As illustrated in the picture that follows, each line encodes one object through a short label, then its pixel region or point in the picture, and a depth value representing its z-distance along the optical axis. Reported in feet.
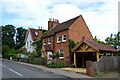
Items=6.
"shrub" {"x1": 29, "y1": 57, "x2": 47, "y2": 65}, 44.45
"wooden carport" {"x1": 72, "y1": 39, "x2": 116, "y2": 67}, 31.59
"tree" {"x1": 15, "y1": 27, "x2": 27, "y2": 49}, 139.12
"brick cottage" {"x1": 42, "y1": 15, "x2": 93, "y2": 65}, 45.62
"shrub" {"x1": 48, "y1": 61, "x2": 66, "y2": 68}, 38.15
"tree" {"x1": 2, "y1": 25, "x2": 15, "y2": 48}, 127.94
